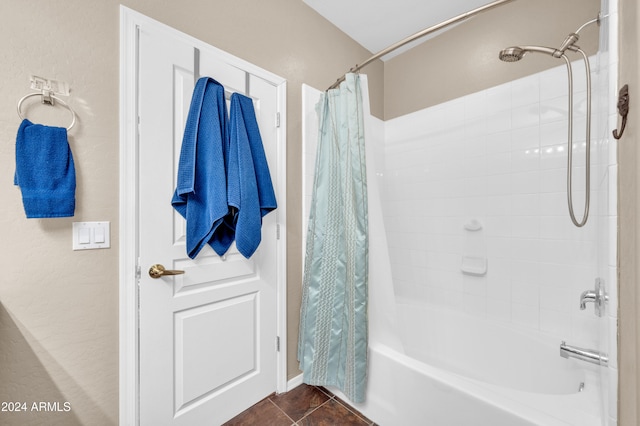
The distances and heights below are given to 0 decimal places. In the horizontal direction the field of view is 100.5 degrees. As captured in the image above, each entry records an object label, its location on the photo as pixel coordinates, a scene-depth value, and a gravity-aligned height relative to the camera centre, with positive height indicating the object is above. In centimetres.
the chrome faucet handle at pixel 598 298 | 98 -34
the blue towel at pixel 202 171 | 121 +19
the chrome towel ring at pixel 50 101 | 92 +40
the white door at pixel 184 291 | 118 -40
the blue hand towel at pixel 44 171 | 90 +14
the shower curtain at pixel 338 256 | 143 -24
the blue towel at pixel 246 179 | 131 +17
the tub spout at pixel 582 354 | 102 -56
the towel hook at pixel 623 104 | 62 +26
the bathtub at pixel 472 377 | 98 -82
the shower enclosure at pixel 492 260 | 108 -30
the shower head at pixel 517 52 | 128 +79
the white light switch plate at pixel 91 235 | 102 -9
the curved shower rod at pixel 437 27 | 117 +89
